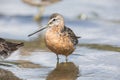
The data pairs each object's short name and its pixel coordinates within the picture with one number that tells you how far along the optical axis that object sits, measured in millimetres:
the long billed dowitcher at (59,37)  11233
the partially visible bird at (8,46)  11039
